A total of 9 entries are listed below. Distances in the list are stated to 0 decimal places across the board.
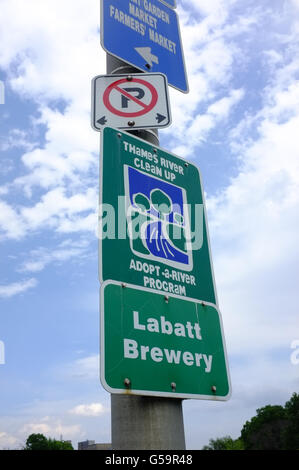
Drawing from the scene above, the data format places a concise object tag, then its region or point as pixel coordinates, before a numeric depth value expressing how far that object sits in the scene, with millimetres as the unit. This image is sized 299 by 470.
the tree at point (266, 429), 43375
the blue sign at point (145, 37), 3484
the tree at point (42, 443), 55153
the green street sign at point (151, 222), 2084
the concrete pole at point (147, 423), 1856
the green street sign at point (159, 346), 1771
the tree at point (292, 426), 37625
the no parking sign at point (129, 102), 2877
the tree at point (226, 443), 50875
